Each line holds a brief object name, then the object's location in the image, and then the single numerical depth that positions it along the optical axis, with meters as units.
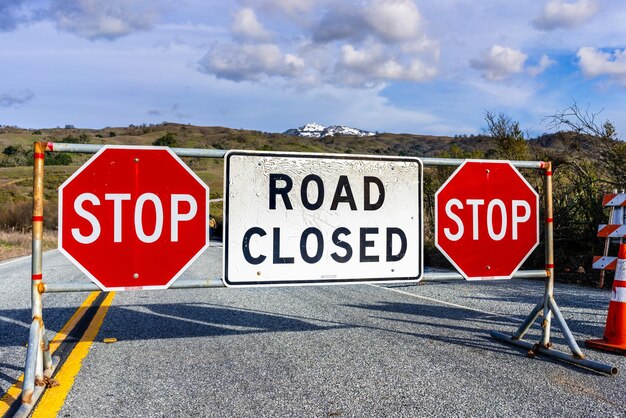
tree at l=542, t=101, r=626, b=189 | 12.10
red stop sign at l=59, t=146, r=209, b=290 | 4.40
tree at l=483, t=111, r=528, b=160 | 15.94
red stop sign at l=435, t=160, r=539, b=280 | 5.35
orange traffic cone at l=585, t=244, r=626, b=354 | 5.33
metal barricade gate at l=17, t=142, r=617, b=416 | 4.01
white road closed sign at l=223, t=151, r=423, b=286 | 4.86
